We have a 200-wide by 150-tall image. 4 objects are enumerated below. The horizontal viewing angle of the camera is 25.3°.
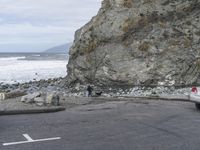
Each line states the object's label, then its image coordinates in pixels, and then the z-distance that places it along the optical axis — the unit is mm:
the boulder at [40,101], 15039
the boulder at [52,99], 15219
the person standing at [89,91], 22086
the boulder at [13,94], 19688
